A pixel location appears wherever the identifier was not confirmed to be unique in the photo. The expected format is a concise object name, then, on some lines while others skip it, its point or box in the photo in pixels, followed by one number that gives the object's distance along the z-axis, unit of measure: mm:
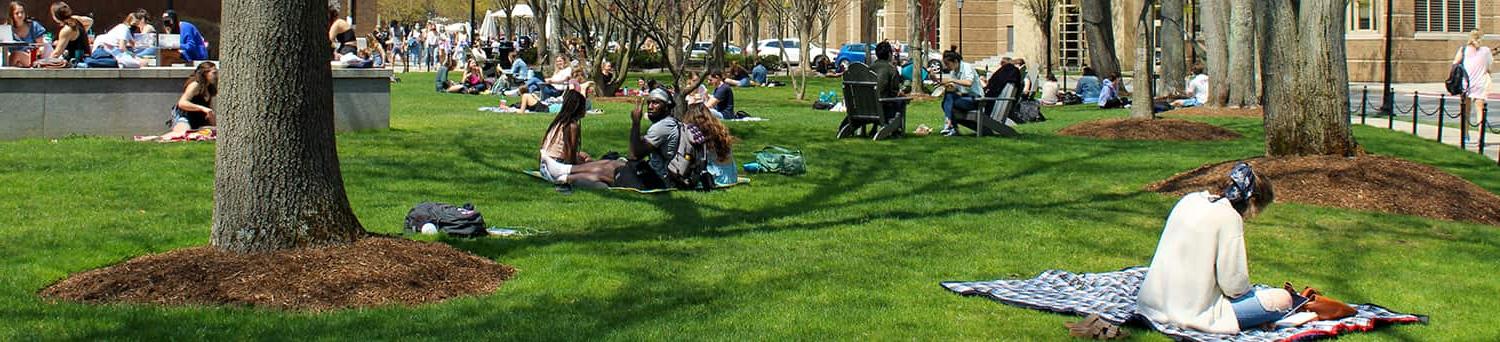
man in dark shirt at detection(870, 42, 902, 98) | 18844
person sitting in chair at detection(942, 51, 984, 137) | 19578
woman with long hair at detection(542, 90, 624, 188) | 12648
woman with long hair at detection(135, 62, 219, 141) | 15500
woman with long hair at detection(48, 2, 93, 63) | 17797
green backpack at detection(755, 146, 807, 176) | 14094
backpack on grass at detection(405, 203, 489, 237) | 9594
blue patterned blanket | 7043
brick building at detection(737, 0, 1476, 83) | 43062
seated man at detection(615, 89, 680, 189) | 12484
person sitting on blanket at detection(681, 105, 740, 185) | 12930
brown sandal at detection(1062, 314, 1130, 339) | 6859
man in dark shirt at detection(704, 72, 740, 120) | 22344
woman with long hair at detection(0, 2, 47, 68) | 17139
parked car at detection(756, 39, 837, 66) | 61719
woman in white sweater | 6895
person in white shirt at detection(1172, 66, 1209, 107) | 28038
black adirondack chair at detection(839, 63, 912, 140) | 18219
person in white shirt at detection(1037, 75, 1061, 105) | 29312
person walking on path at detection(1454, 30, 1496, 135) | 21156
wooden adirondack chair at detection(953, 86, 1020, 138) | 19391
